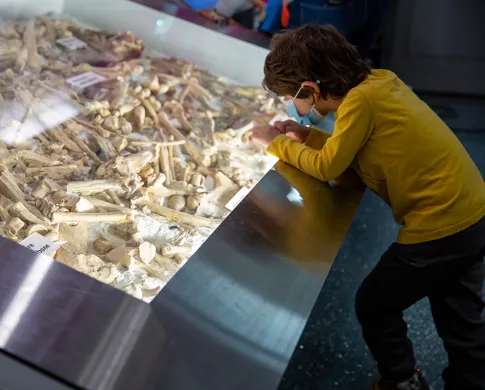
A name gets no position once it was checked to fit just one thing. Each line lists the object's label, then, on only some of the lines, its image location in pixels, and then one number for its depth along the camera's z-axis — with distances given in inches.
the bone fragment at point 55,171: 47.9
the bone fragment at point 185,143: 56.2
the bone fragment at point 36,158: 48.9
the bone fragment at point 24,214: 42.3
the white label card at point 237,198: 47.9
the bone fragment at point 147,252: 41.8
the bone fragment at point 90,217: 43.8
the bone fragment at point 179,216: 46.2
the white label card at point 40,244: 38.8
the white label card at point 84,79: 62.1
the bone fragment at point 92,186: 47.5
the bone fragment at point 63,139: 52.2
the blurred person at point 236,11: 82.3
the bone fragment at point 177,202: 48.7
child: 47.3
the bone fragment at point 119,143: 54.1
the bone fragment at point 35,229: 40.7
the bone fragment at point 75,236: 41.4
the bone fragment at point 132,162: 51.0
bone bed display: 42.4
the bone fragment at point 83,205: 45.4
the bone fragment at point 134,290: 35.9
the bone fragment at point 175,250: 42.0
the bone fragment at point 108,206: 46.3
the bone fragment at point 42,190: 45.7
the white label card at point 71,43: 69.4
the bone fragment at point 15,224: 40.4
